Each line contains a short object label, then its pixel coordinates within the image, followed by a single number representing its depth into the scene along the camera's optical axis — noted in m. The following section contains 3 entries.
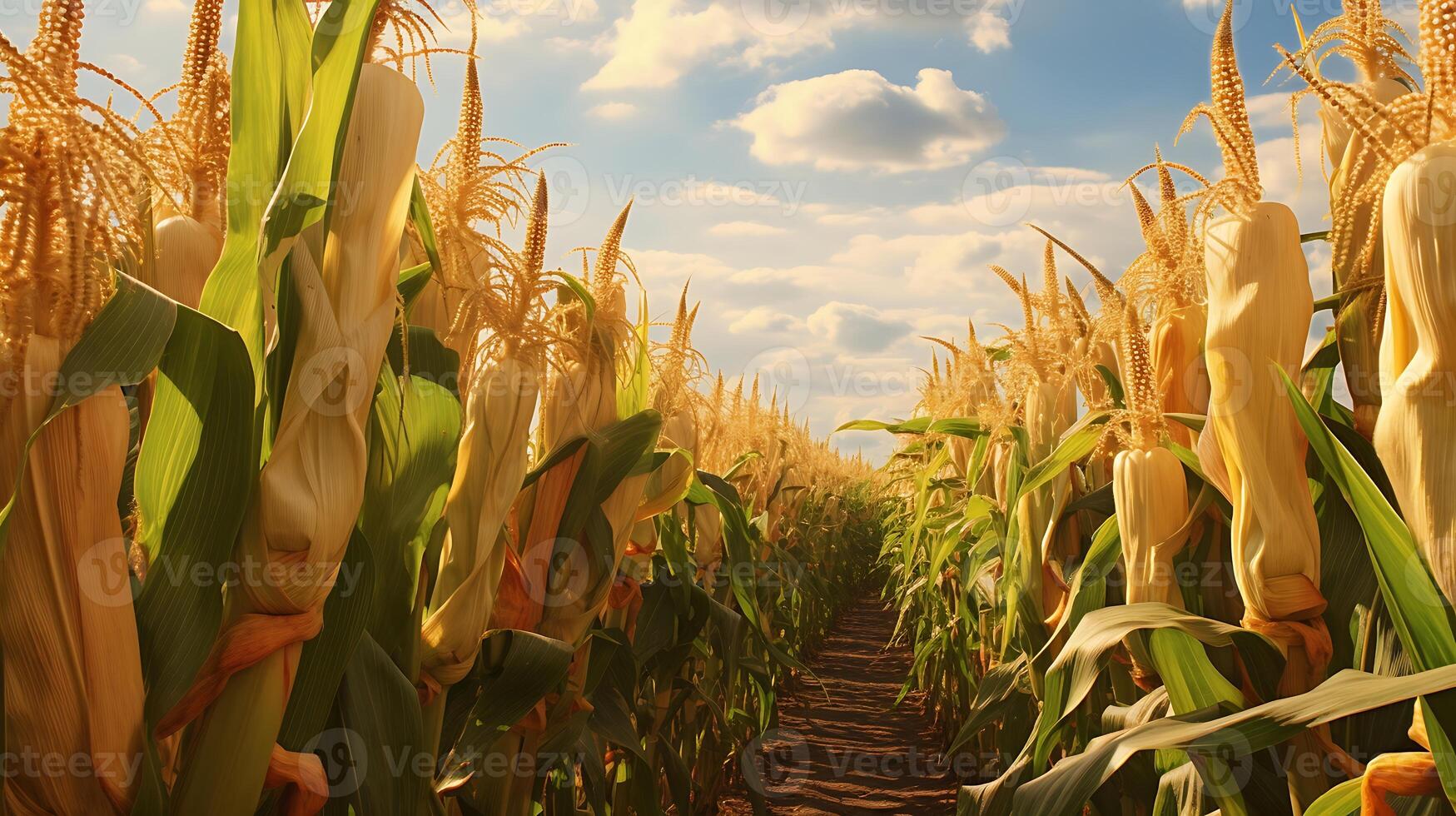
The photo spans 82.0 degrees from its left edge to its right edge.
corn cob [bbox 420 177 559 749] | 1.65
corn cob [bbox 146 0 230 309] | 1.28
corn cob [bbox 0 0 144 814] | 0.93
